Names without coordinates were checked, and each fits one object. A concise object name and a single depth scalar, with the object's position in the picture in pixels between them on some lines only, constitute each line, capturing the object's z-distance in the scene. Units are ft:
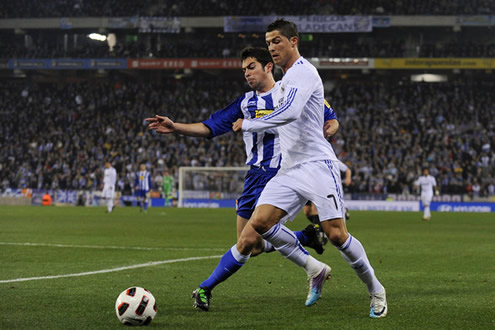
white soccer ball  18.57
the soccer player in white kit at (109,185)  101.96
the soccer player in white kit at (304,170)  20.03
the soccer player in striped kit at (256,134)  23.70
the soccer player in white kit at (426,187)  91.50
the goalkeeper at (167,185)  120.06
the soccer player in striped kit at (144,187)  106.52
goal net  124.06
